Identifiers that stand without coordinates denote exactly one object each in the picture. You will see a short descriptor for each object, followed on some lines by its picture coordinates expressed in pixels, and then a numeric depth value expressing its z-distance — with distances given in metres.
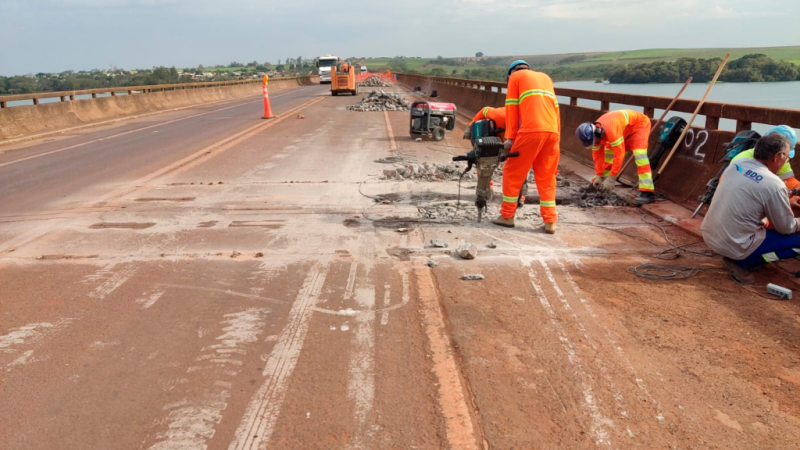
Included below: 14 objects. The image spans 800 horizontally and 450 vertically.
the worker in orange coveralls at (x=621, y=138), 7.06
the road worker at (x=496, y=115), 6.89
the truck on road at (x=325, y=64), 58.66
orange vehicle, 35.50
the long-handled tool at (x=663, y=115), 7.57
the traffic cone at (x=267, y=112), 19.40
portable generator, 13.22
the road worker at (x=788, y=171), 5.11
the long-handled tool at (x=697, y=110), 6.90
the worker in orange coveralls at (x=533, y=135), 5.79
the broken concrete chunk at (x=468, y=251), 5.09
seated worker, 4.43
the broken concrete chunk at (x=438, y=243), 5.43
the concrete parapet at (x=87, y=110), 15.75
